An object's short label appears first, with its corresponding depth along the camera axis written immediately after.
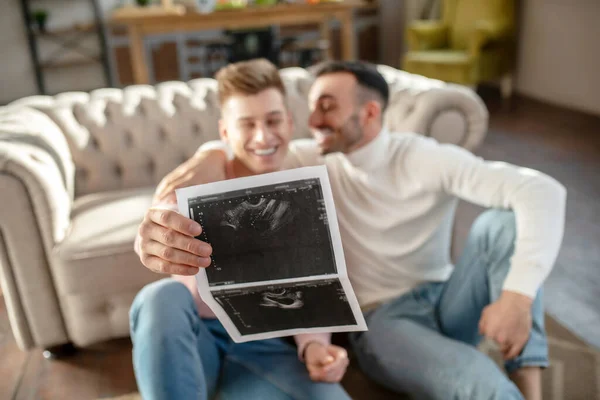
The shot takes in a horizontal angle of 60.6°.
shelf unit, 5.30
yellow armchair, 4.37
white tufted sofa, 1.49
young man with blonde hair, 0.88
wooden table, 4.17
